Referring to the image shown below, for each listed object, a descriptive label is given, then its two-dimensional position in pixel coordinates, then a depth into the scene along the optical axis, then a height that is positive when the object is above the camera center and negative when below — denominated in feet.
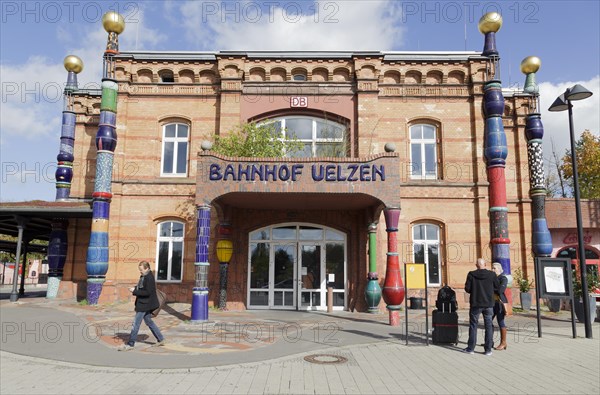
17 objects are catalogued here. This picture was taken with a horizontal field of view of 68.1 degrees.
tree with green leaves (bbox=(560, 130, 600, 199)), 101.09 +23.17
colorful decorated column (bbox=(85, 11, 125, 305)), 50.14 +9.38
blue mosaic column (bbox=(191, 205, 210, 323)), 38.17 -0.63
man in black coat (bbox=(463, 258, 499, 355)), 27.24 -2.17
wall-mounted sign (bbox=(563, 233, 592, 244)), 63.00 +3.70
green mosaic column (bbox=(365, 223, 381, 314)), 47.32 -1.94
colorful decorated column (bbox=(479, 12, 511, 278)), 50.52 +11.42
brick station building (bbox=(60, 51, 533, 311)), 51.37 +11.54
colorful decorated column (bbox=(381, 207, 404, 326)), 39.60 -0.93
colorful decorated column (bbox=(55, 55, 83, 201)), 57.21 +14.98
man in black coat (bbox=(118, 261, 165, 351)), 27.07 -2.42
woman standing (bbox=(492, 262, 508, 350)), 28.40 -3.06
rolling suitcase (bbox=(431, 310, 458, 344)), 29.86 -4.20
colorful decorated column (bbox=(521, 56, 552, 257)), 54.54 +10.77
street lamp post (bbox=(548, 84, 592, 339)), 34.42 +9.84
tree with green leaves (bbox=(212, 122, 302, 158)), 47.16 +12.56
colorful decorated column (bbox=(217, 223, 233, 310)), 49.14 +0.66
